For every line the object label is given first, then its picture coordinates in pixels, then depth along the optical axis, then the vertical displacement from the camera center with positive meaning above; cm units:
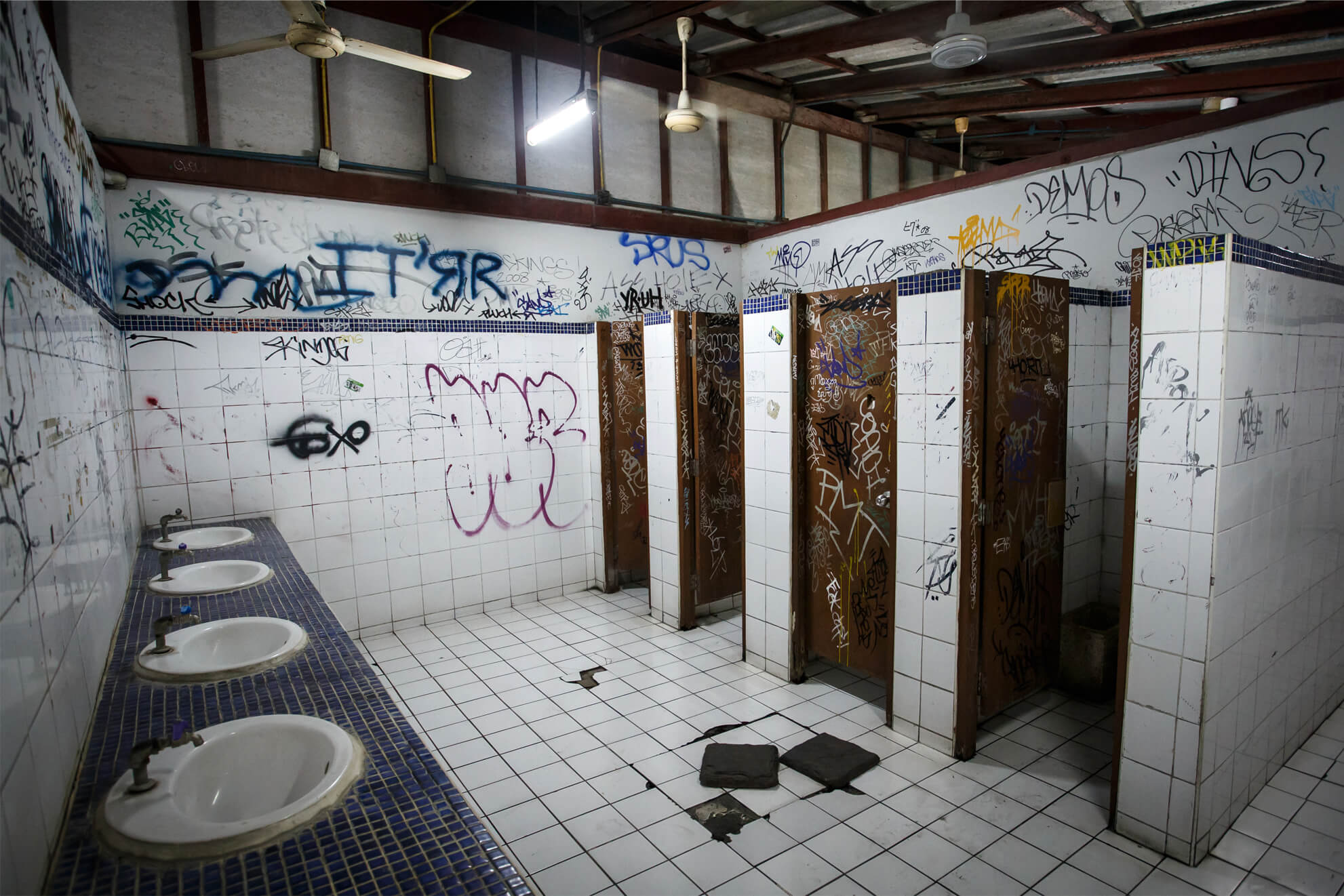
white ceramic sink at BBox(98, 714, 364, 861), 144 -94
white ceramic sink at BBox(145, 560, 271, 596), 309 -91
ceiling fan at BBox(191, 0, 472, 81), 269 +141
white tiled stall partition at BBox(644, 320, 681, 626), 505 -73
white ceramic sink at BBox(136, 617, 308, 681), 226 -93
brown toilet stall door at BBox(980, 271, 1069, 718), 342 -61
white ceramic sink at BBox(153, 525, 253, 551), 390 -88
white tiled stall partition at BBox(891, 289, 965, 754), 328 -66
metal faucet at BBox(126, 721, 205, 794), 153 -83
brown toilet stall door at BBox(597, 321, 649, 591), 583 -63
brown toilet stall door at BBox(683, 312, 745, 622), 500 -57
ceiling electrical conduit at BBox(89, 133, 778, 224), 423 +150
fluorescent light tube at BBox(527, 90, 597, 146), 436 +166
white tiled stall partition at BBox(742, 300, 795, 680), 411 -69
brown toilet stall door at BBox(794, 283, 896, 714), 368 -57
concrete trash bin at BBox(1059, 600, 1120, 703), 390 -165
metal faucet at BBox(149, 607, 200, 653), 230 -83
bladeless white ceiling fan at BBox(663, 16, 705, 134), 486 +180
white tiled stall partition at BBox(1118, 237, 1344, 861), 252 -60
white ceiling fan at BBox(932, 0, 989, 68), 368 +170
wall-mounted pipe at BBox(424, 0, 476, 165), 510 +213
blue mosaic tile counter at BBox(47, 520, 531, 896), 135 -96
